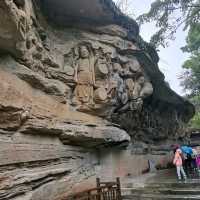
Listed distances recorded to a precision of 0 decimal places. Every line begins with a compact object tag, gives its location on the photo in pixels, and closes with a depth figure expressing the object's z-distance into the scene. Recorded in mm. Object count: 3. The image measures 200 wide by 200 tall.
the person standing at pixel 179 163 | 6092
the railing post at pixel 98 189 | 4234
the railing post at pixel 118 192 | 4616
